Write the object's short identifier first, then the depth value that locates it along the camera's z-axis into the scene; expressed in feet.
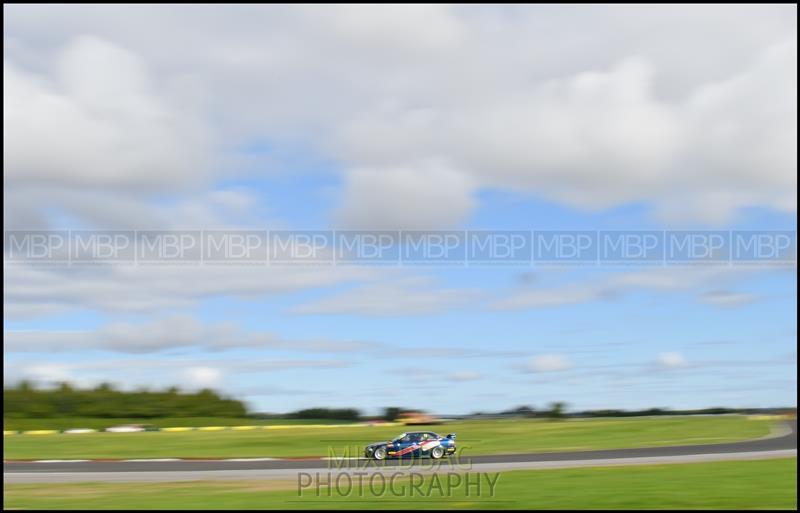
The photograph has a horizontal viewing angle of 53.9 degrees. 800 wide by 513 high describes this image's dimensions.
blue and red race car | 102.68
